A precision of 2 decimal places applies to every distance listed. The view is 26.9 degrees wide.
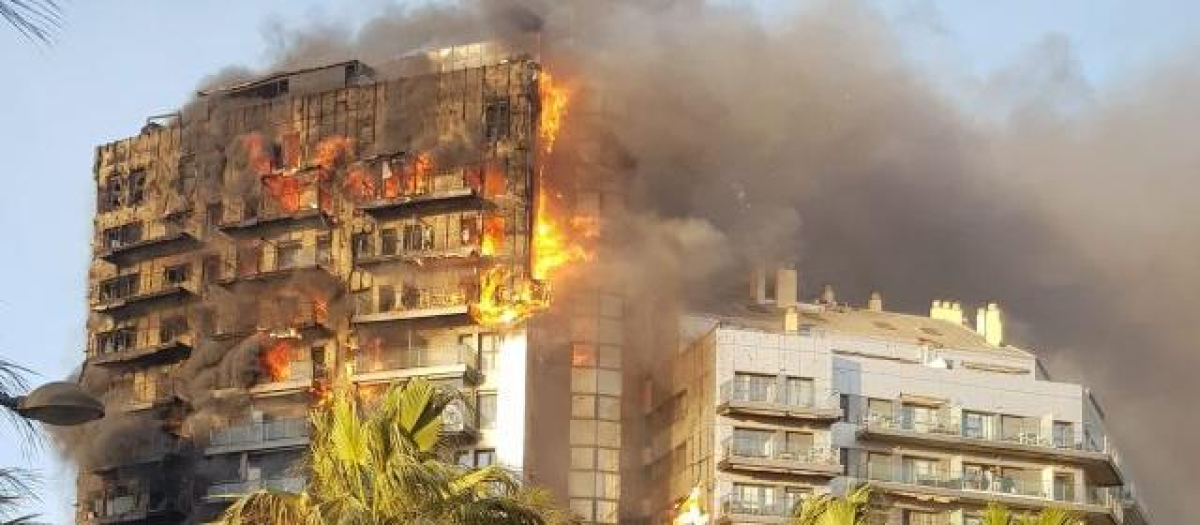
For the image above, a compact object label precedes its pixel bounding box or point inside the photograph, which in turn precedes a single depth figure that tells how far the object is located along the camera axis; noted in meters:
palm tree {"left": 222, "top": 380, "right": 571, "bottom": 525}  39.09
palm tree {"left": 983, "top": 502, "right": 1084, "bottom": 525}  45.59
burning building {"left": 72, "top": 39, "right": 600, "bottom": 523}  143.25
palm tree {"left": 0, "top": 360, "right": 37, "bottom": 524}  24.19
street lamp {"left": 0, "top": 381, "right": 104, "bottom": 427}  28.56
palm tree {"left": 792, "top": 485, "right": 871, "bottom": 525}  49.19
